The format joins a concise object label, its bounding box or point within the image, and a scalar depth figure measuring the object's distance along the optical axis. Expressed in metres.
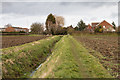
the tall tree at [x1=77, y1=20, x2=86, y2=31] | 89.85
